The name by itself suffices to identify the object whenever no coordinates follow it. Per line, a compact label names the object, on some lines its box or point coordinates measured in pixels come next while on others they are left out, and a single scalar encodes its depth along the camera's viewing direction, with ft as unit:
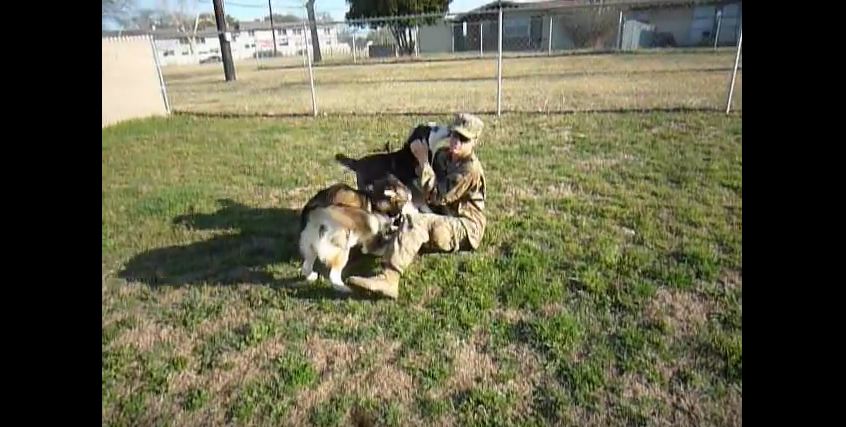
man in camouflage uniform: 9.03
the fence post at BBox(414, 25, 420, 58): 85.15
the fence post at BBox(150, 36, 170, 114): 33.20
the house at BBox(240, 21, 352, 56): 90.17
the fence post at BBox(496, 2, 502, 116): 25.55
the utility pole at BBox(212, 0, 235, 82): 48.29
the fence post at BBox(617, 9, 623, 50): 74.97
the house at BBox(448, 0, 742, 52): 76.55
